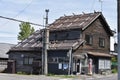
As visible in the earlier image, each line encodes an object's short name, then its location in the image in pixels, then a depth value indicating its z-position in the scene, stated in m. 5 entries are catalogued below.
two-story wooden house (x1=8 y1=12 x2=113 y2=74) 30.04
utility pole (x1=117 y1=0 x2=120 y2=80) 5.68
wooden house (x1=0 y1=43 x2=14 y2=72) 35.30
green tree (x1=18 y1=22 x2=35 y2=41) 54.72
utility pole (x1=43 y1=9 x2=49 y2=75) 30.49
